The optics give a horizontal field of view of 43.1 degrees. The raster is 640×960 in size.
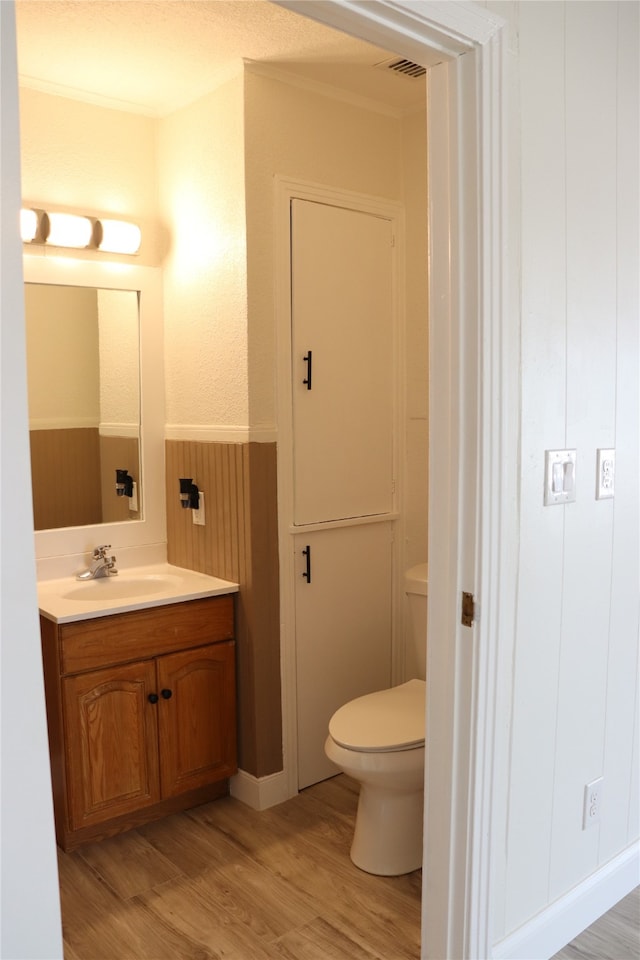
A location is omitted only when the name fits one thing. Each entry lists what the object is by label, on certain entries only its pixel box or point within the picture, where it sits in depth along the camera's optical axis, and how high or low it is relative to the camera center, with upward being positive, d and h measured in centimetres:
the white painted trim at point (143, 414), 290 -2
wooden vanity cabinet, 249 -99
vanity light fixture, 277 +62
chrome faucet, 292 -57
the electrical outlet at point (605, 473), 204 -18
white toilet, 237 -108
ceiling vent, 267 +113
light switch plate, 189 -17
